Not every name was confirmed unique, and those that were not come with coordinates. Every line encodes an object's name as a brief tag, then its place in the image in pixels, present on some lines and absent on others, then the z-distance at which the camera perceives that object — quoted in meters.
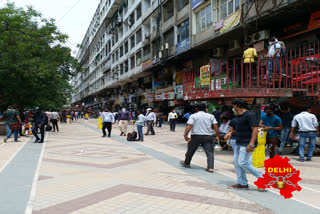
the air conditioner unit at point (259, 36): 15.03
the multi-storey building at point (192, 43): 10.14
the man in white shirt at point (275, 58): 9.62
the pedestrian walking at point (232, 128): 5.73
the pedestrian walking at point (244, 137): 4.93
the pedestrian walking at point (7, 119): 13.76
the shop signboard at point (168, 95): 26.60
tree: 17.38
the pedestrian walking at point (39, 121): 12.74
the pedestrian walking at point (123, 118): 16.45
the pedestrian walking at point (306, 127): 8.13
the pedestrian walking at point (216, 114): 11.50
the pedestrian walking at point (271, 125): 8.07
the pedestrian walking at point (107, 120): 15.38
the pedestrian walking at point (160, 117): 23.65
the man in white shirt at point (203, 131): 6.81
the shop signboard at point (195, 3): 20.58
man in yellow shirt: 10.64
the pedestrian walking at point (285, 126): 9.44
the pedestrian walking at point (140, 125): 13.83
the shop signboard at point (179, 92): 24.95
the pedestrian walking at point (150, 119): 16.98
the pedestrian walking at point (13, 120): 13.52
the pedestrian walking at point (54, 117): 20.30
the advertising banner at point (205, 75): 10.66
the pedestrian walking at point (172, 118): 19.58
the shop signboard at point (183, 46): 22.15
